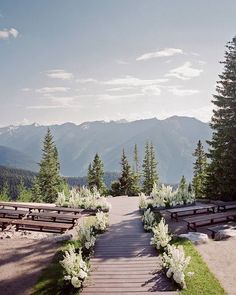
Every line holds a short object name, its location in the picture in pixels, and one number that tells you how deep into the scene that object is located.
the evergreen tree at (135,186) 47.90
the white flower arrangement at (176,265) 8.45
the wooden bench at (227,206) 17.80
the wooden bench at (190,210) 16.60
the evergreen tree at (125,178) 44.84
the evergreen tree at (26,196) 58.29
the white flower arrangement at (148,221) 14.14
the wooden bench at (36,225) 14.29
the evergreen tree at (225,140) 21.48
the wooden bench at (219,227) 13.26
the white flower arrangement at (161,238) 11.02
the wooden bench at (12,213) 16.77
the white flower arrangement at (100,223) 14.12
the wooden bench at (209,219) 14.30
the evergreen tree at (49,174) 46.80
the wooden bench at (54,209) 17.82
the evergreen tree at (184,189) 21.28
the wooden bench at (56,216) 15.79
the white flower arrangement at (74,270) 8.46
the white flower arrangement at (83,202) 19.70
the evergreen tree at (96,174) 50.78
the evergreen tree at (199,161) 49.05
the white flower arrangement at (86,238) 11.28
